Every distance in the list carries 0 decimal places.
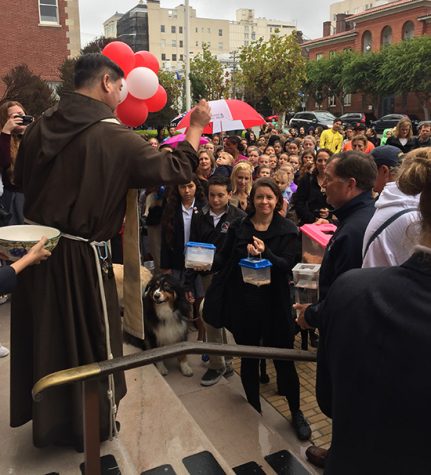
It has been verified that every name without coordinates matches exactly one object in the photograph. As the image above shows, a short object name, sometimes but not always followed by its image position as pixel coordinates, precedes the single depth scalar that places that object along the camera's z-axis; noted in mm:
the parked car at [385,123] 30273
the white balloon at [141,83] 3797
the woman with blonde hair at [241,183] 5579
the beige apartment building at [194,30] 108875
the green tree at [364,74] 42438
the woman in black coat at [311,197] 6061
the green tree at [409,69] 36969
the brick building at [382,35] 44406
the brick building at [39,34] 20938
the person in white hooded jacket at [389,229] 2357
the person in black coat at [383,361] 1208
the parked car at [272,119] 20795
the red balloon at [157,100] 4046
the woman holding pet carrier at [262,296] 3725
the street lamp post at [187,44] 19703
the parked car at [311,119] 31602
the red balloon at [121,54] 3994
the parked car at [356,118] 32709
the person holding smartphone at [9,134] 3643
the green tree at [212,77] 27422
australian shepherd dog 4488
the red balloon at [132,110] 3900
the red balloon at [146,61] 4238
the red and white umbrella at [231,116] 7895
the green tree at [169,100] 27031
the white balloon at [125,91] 3695
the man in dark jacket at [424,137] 8672
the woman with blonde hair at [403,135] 8492
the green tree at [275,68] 24391
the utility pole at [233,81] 29100
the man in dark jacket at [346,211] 2688
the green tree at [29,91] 13711
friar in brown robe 2439
